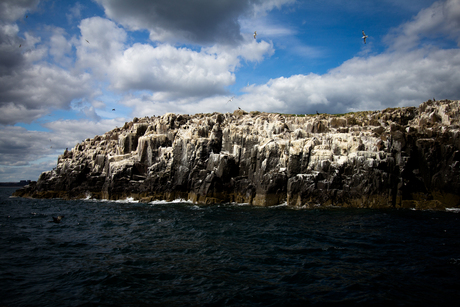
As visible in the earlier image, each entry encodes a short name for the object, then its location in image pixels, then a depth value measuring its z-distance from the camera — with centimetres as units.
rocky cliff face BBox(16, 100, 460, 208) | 3744
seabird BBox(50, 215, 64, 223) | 2822
